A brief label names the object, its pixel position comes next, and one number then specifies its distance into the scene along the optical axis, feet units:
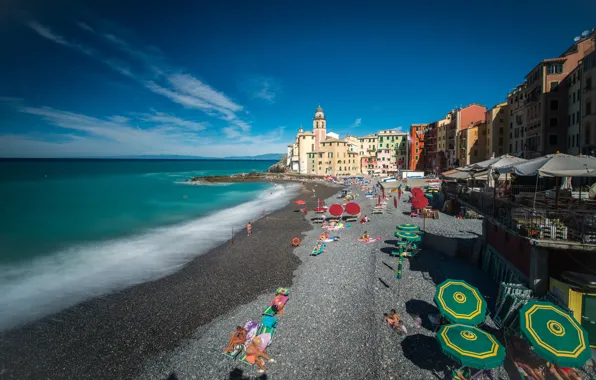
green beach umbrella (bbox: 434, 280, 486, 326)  27.53
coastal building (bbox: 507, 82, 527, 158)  124.47
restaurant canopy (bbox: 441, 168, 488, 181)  52.76
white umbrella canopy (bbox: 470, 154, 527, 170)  44.12
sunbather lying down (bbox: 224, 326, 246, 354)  31.73
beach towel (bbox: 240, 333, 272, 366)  29.99
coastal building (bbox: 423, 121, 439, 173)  236.02
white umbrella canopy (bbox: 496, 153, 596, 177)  29.76
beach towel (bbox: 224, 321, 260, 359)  31.04
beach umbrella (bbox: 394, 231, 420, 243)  55.98
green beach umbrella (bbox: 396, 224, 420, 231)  65.67
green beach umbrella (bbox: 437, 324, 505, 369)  22.30
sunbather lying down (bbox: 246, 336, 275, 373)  29.17
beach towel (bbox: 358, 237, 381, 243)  68.13
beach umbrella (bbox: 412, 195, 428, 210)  75.28
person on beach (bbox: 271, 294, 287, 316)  38.63
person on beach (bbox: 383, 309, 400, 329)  33.81
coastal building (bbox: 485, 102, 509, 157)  153.34
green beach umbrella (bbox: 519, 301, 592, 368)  21.52
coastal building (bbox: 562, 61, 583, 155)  90.38
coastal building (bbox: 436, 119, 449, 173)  217.23
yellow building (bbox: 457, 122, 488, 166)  172.45
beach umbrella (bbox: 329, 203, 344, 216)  84.74
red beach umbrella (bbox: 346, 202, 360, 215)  84.12
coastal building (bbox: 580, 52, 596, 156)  81.35
